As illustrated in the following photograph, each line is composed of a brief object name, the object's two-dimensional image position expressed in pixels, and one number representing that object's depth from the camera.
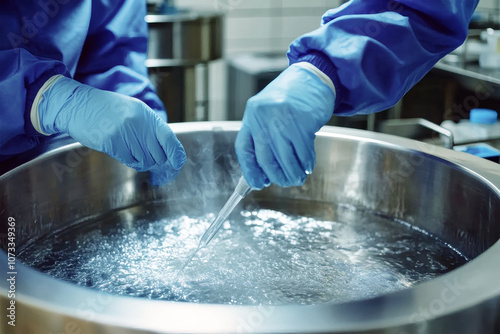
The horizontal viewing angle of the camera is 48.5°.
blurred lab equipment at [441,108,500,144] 1.71
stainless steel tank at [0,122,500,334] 0.54
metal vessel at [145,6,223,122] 2.16
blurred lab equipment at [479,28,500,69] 2.09
